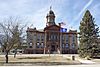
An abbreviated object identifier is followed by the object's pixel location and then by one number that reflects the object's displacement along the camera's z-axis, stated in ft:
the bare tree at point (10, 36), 35.32
